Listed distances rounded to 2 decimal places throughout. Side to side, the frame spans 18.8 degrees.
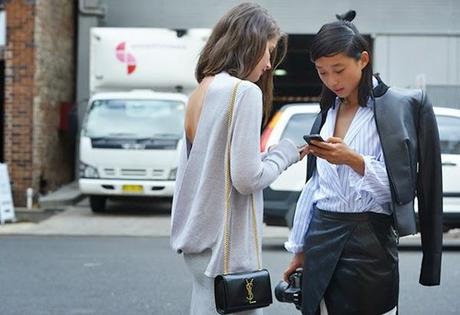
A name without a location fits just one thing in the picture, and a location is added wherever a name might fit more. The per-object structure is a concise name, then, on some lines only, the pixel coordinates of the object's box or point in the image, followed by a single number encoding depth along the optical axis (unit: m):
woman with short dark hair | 4.86
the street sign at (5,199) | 22.01
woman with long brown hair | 4.82
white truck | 23.49
